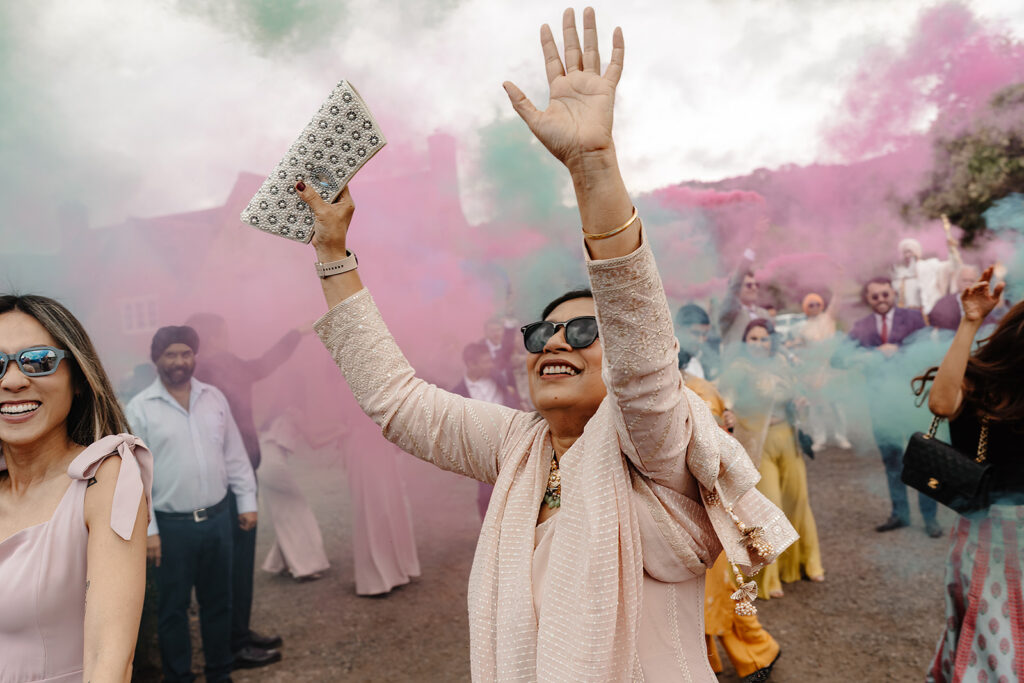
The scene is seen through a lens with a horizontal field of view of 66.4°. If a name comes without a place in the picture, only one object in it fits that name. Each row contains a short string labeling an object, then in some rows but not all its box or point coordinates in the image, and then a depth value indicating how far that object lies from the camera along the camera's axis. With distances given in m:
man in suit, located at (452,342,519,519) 5.22
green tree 6.09
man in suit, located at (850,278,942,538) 6.14
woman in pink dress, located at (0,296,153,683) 1.77
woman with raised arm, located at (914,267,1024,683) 2.64
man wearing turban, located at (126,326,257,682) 3.82
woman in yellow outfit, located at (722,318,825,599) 5.41
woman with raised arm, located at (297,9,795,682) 1.36
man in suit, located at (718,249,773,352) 6.25
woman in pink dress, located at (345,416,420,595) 4.85
